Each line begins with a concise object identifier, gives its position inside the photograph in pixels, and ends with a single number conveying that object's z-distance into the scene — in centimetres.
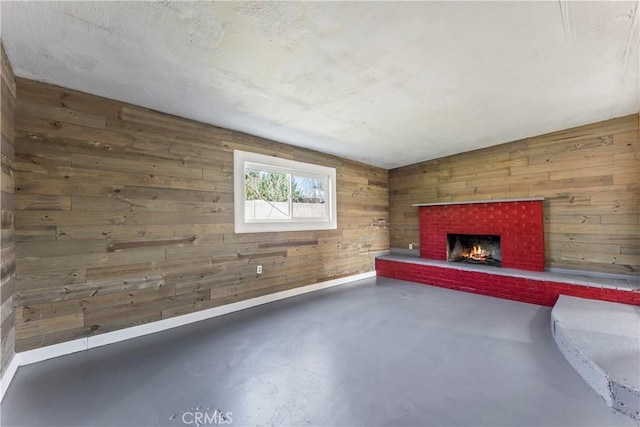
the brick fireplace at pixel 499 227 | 404
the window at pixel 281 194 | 362
